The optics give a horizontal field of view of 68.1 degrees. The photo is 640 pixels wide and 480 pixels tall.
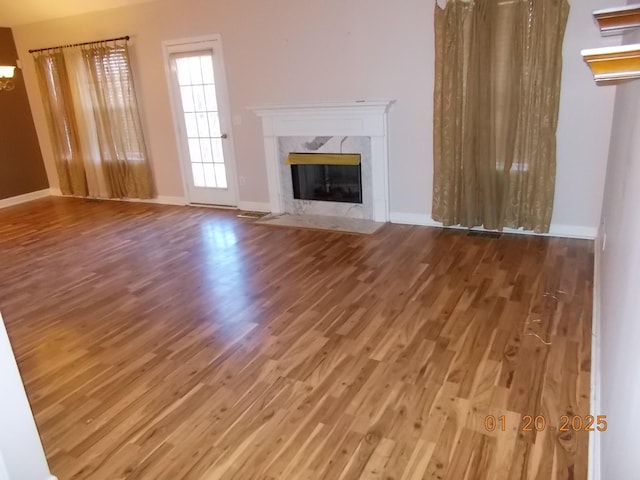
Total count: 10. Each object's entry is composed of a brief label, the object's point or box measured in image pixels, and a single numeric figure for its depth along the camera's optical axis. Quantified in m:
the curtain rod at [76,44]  6.12
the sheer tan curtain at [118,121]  6.32
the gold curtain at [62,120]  6.80
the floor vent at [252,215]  5.73
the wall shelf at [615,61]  1.07
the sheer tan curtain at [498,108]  3.92
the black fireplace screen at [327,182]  5.27
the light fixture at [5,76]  4.25
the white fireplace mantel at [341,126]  4.85
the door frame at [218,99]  5.65
